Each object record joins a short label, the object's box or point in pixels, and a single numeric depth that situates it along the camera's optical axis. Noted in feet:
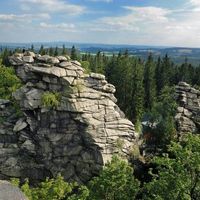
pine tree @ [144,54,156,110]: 194.40
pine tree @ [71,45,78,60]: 230.11
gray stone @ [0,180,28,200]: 40.04
